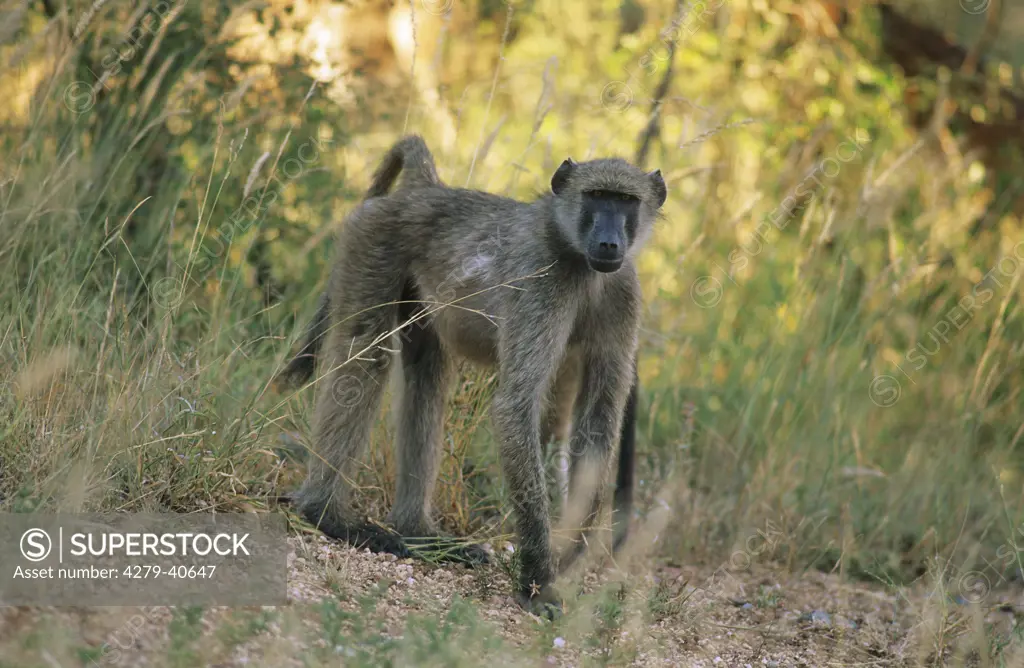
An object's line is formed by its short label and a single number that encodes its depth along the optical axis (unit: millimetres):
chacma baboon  8477
